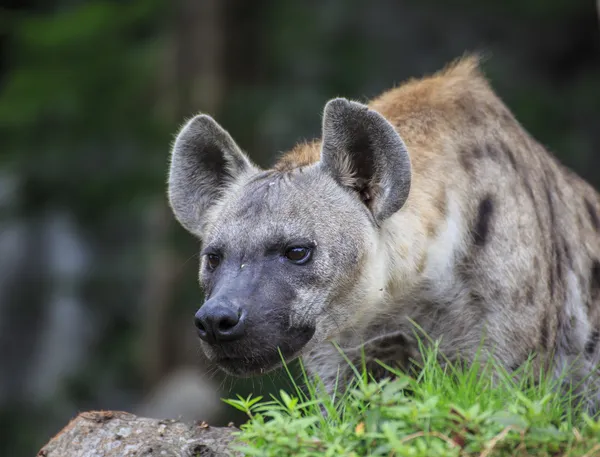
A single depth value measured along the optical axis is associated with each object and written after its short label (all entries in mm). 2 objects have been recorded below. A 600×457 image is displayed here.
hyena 9445
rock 9203
